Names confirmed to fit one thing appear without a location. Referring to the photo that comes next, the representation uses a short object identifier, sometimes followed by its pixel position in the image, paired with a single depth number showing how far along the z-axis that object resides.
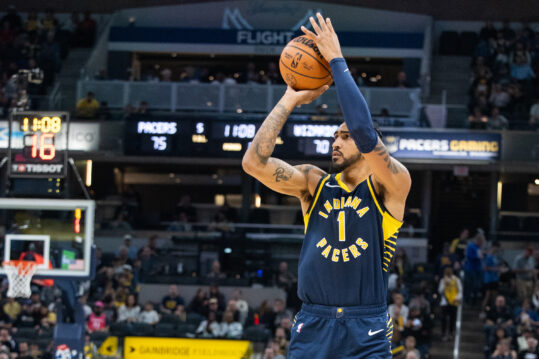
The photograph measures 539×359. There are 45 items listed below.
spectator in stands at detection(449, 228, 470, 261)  19.23
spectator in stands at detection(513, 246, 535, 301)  17.28
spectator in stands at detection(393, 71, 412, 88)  20.92
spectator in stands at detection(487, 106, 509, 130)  18.97
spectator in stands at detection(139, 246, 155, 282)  18.80
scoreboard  18.20
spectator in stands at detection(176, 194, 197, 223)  22.25
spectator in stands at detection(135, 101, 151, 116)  19.45
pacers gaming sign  18.78
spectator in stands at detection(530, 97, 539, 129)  19.08
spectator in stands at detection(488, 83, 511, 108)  20.17
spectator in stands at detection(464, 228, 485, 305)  17.89
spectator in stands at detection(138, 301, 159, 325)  16.59
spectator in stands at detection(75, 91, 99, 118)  19.94
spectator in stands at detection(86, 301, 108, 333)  16.27
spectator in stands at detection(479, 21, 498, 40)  22.66
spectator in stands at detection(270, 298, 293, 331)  16.30
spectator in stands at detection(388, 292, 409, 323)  15.41
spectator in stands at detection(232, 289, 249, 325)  16.77
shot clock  13.60
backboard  13.21
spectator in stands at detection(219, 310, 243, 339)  15.88
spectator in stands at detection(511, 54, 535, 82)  21.12
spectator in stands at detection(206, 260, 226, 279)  18.62
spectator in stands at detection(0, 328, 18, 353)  15.27
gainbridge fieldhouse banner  15.76
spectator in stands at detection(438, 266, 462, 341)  16.55
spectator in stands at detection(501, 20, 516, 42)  22.38
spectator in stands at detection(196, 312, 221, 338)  16.00
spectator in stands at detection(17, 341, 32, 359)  15.19
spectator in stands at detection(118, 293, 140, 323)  16.66
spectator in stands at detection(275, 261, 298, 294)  18.17
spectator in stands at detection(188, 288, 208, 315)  16.91
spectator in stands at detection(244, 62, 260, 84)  21.55
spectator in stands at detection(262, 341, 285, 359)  14.42
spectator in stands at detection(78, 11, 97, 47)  24.31
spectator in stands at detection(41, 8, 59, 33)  24.15
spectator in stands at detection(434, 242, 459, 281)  17.69
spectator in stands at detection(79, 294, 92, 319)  16.41
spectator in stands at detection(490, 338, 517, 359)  14.11
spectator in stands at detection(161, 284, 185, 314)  17.19
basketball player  4.48
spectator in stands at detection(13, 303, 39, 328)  16.62
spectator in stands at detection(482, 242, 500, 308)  17.53
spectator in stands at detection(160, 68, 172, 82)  21.68
